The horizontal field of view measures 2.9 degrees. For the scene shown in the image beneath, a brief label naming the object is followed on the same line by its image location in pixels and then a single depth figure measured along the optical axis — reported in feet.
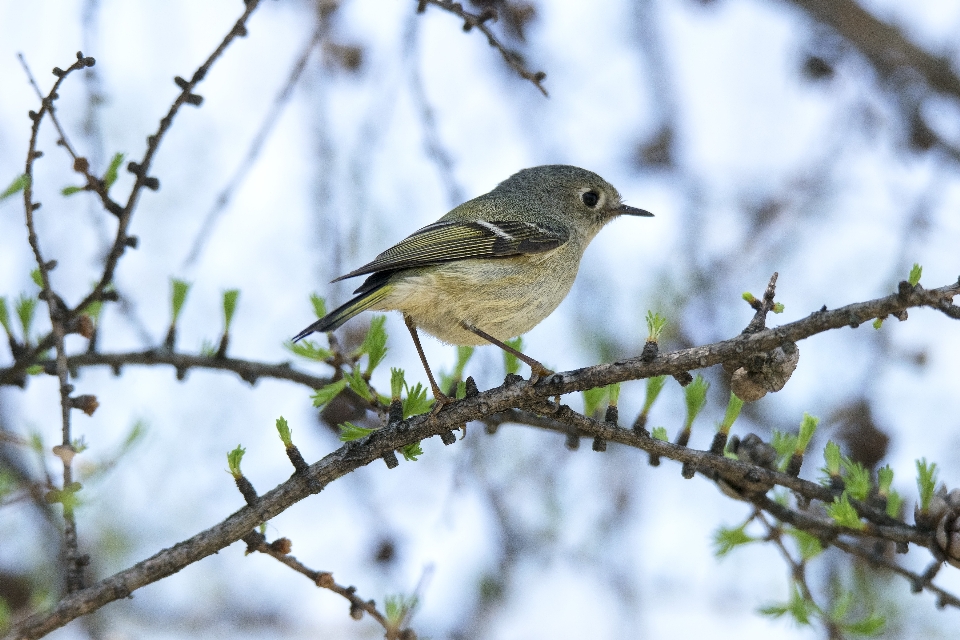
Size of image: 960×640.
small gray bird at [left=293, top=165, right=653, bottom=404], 15.49
